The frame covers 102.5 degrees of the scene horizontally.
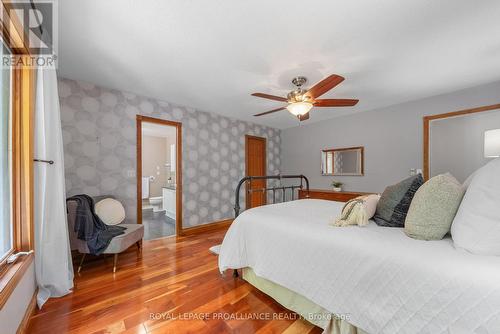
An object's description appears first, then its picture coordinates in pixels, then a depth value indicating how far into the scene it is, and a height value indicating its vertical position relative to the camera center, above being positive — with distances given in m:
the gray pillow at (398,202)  1.37 -0.27
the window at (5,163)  1.36 +0.03
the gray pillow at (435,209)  1.10 -0.25
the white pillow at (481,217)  0.90 -0.25
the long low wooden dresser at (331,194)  3.83 -0.59
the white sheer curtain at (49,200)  1.63 -0.27
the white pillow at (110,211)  2.61 -0.58
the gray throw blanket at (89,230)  2.11 -0.67
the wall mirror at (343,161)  4.00 +0.08
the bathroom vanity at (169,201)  4.46 -0.81
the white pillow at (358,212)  1.42 -0.35
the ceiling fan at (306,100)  2.13 +0.74
